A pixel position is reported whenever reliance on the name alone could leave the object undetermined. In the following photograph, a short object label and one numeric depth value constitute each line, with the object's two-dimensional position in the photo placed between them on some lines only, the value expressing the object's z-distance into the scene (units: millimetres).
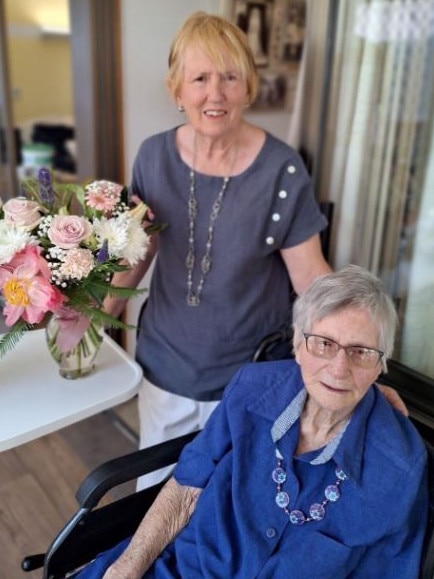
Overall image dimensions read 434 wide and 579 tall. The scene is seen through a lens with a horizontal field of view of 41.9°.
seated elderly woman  1085
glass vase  1306
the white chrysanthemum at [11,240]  1105
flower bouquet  1122
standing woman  1320
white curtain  1719
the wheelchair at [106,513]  1190
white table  1253
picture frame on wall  2467
